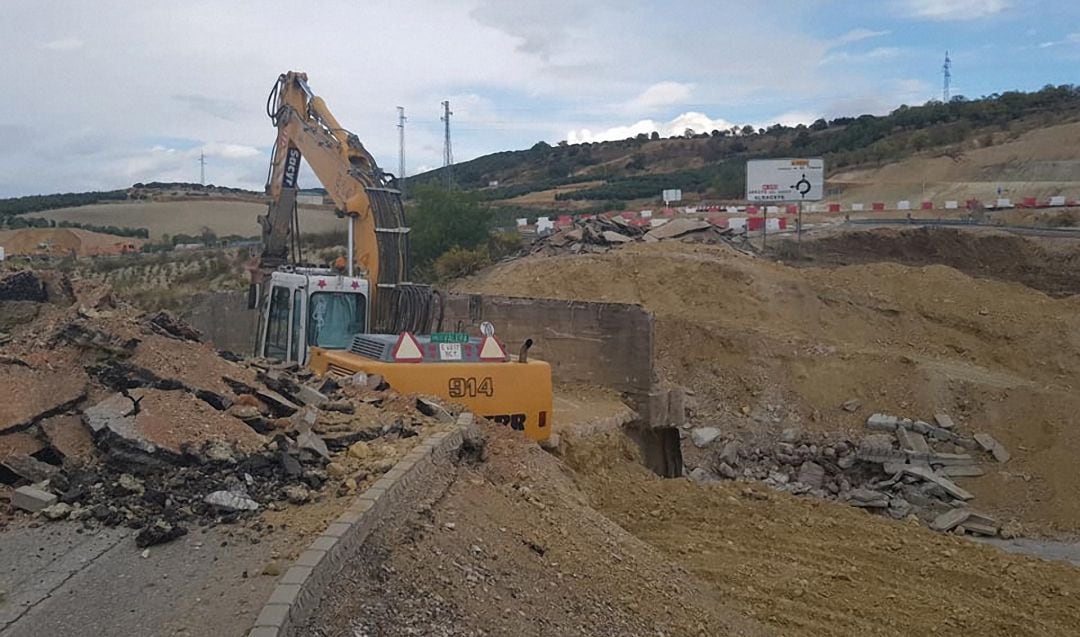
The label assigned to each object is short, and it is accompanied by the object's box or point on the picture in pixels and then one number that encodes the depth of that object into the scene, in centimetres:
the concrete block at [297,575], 400
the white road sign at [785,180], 2309
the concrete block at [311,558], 418
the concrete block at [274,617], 365
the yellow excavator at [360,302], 899
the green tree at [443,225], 2528
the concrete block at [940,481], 1288
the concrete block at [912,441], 1395
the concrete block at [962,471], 1351
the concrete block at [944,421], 1436
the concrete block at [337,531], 451
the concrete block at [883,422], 1443
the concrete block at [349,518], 469
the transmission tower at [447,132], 4491
